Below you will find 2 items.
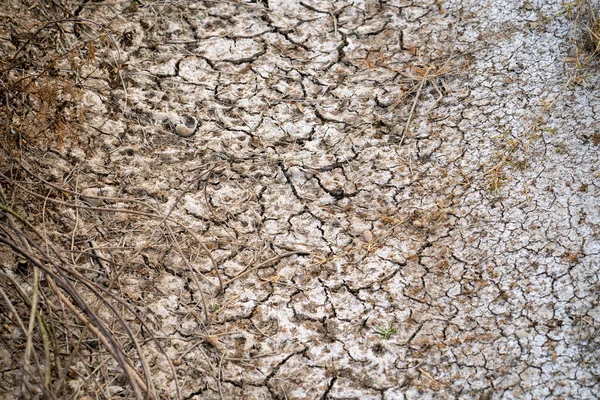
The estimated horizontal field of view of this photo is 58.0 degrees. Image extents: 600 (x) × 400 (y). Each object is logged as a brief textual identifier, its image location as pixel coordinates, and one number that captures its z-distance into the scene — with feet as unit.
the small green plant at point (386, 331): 8.11
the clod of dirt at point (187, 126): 10.18
